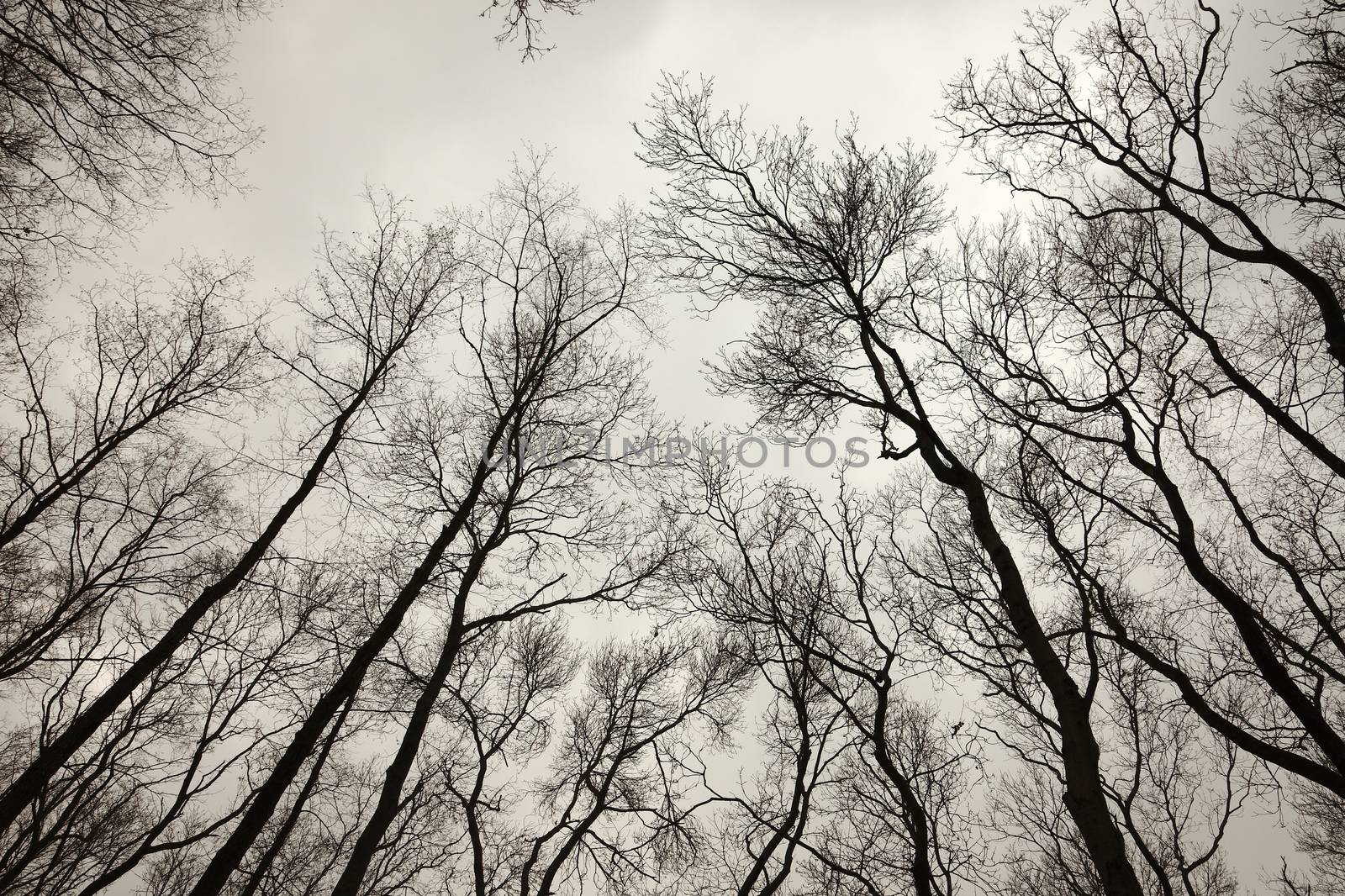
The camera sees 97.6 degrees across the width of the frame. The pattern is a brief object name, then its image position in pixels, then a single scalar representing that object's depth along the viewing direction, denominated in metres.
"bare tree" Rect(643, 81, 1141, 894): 6.14
